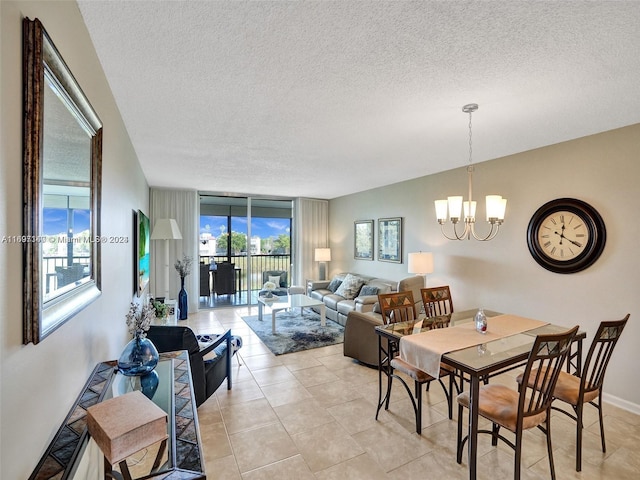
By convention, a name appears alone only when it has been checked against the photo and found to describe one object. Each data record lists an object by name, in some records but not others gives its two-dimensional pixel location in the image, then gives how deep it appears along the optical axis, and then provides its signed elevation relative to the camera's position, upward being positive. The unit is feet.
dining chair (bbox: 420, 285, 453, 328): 10.24 -1.96
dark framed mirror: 2.71 +0.59
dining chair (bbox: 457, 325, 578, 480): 5.57 -3.45
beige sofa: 14.75 -3.35
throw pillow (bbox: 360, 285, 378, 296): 17.04 -2.80
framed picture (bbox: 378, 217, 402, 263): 17.34 +0.07
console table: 3.01 -2.28
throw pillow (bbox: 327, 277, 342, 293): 20.70 -2.95
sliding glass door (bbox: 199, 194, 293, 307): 22.08 +0.14
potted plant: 13.28 -2.98
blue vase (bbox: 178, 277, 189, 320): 18.79 -3.84
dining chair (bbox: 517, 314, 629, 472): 6.45 -3.42
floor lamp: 17.47 +0.70
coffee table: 16.47 -3.53
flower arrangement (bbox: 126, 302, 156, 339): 5.17 -1.37
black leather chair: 8.00 -2.93
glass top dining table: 5.93 -2.49
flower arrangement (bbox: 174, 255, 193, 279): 19.13 -1.53
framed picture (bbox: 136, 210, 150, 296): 10.99 -0.47
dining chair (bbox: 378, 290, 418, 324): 9.36 -2.09
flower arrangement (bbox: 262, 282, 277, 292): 20.97 -3.08
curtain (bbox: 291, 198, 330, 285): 23.98 +0.67
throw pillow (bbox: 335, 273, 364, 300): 18.48 -2.86
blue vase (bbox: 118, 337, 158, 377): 4.87 -1.91
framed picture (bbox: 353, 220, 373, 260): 19.97 +0.09
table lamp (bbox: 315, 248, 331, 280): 23.02 -1.03
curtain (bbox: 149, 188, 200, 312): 19.76 +0.07
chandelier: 7.87 +0.90
